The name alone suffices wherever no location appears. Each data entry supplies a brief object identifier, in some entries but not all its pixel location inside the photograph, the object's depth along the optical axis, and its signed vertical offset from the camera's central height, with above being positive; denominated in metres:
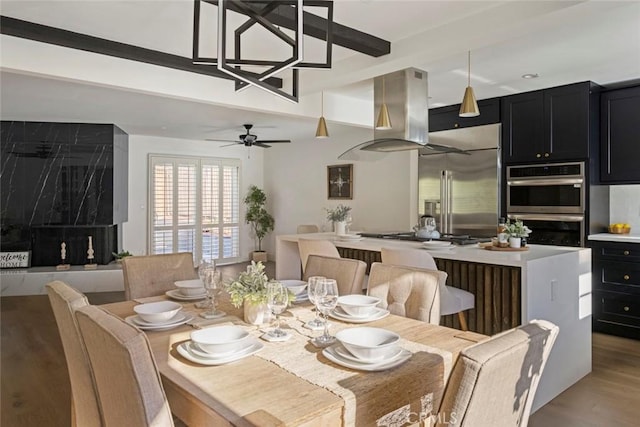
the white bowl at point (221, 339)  1.40 -0.42
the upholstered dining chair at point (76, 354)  1.46 -0.50
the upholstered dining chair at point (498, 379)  0.92 -0.37
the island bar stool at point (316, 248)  3.48 -0.27
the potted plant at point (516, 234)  3.09 -0.13
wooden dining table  1.07 -0.47
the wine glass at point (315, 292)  1.58 -0.29
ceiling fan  6.67 +1.20
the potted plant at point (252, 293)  1.71 -0.31
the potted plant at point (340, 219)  4.18 -0.04
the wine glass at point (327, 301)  1.57 -0.31
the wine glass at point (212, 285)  1.90 -0.31
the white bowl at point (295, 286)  2.22 -0.38
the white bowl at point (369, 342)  1.34 -0.42
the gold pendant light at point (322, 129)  4.71 +0.95
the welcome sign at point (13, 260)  6.28 -0.67
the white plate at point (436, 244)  3.21 -0.21
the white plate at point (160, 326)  1.72 -0.45
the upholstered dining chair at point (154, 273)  2.48 -0.35
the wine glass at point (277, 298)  1.74 -0.34
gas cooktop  3.62 -0.20
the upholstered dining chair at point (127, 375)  1.05 -0.40
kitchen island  2.66 -0.51
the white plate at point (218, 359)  1.35 -0.46
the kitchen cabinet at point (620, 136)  4.30 +0.81
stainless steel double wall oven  4.41 +0.17
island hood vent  4.05 +1.00
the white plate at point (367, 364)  1.29 -0.45
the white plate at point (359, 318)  1.83 -0.44
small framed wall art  7.53 +0.60
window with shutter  8.10 +0.16
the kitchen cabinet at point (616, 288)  4.07 -0.70
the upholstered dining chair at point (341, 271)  2.39 -0.33
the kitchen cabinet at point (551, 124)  4.38 +0.99
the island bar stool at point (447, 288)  2.76 -0.48
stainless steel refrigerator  5.11 +0.43
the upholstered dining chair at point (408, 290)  2.03 -0.37
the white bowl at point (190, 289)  2.23 -0.38
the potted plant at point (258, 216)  9.11 -0.02
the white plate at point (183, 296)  2.20 -0.42
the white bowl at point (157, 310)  1.74 -0.41
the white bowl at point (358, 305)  1.88 -0.40
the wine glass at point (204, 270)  1.94 -0.25
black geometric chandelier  1.79 +0.78
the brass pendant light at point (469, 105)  3.44 +0.89
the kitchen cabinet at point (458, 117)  5.10 +1.24
